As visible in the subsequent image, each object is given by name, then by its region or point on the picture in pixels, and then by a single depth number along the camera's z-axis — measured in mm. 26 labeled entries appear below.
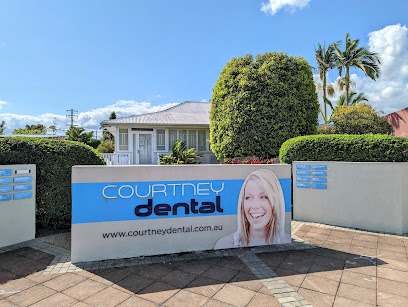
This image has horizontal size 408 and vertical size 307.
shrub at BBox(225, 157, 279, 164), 8356
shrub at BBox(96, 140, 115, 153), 26381
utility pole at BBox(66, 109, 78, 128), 57344
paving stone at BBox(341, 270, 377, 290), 3842
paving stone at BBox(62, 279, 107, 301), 3521
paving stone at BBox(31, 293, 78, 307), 3305
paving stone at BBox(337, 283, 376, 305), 3488
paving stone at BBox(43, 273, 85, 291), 3740
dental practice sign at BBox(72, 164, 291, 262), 4594
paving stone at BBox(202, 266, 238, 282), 4020
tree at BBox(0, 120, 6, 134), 49097
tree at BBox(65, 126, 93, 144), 30684
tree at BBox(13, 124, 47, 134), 55806
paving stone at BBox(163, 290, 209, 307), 3355
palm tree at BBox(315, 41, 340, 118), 27078
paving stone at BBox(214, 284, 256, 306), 3418
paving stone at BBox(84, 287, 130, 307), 3348
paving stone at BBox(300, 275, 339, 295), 3704
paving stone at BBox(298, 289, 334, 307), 3383
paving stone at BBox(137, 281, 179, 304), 3466
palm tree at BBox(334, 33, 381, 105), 23953
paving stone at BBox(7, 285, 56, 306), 3355
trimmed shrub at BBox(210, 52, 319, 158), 10789
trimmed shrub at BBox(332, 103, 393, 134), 11719
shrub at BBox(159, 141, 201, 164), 13359
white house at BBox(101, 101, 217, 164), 15737
